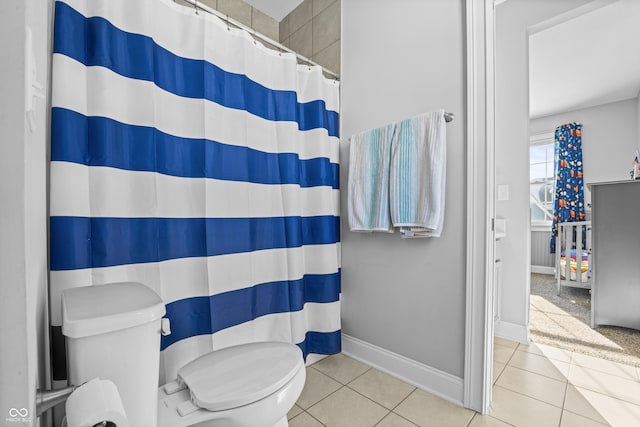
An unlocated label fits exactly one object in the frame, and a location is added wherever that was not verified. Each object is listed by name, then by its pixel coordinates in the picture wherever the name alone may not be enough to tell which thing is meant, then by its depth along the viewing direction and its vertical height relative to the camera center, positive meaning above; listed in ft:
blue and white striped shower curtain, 2.87 +0.54
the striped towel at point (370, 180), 4.91 +0.64
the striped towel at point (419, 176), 4.28 +0.63
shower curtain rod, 3.87 +3.04
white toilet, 1.89 -1.56
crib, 9.37 -1.66
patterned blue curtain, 12.78 +1.61
